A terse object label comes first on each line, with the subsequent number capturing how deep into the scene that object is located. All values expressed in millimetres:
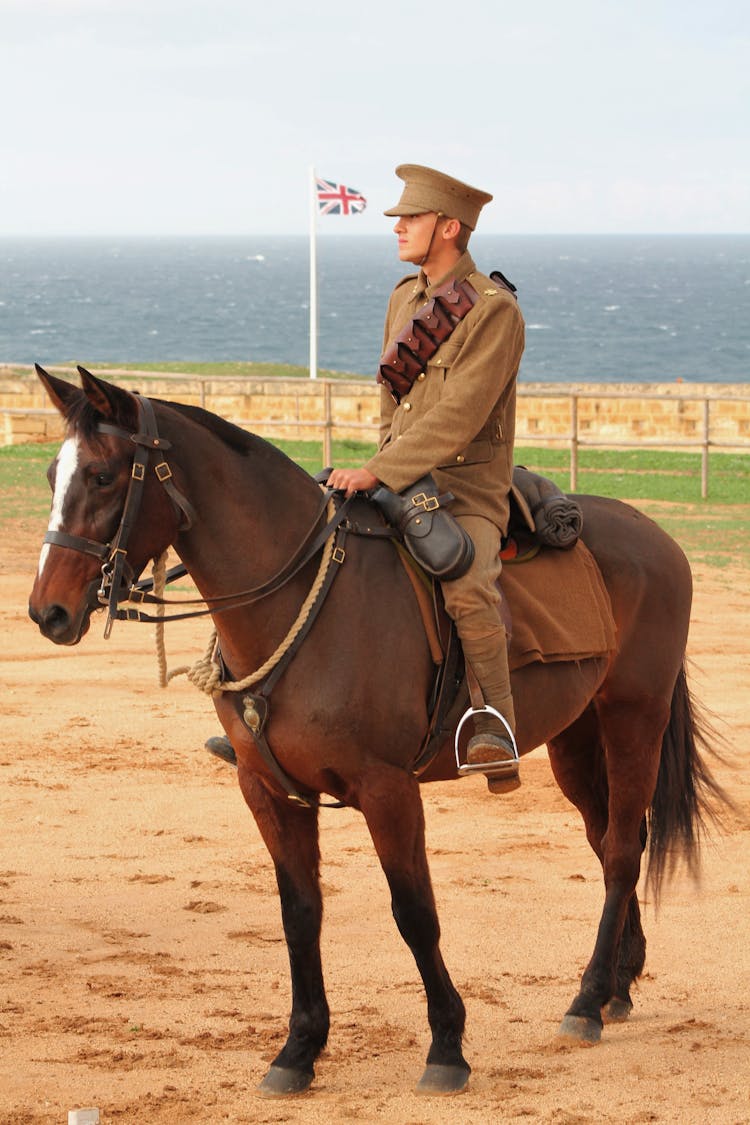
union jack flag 33281
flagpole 33531
